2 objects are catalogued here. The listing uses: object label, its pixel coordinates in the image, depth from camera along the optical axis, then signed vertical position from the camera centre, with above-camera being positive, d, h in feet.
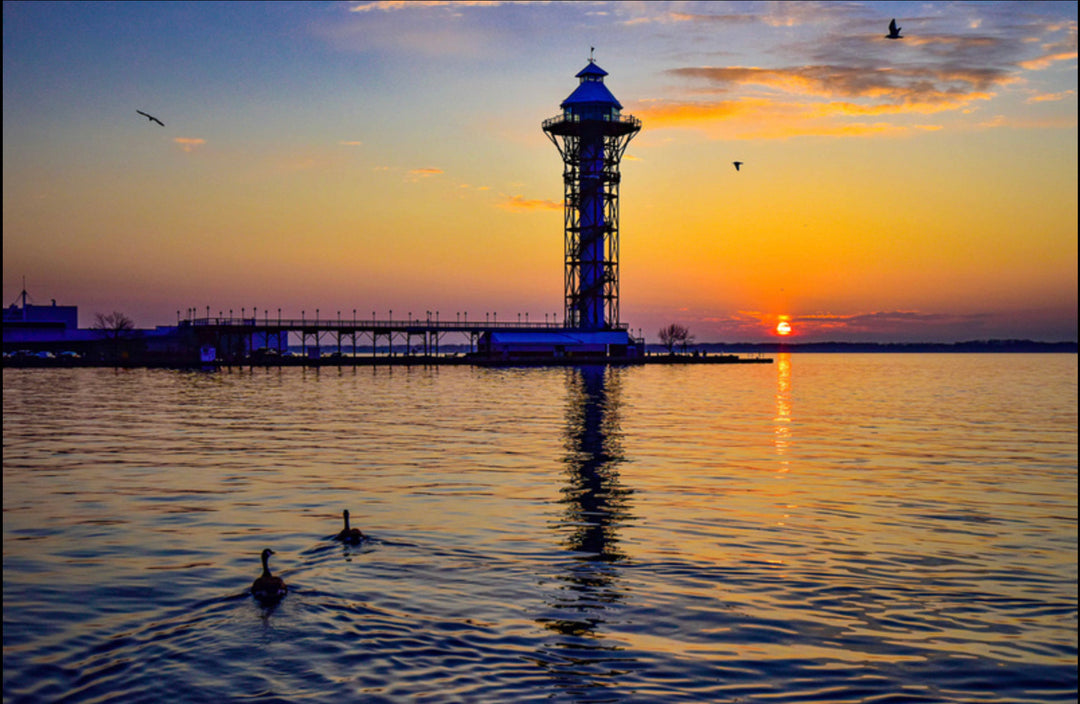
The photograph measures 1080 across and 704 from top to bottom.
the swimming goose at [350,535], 68.39 -14.13
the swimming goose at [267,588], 52.65 -13.90
